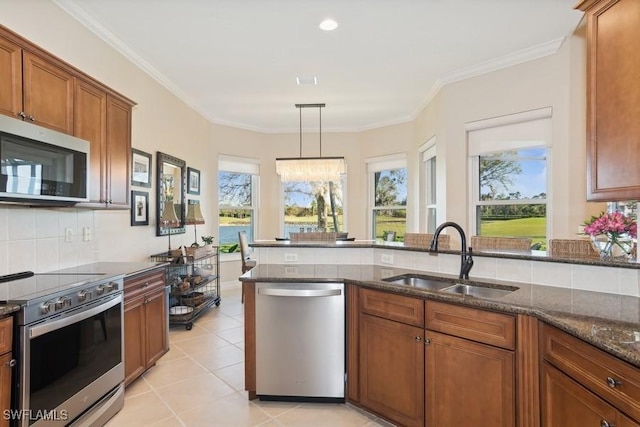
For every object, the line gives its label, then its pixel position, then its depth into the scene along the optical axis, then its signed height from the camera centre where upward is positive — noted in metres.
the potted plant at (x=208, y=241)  4.75 -0.36
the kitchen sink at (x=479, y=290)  2.10 -0.47
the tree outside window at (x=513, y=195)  3.59 +0.20
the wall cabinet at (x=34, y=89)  1.93 +0.74
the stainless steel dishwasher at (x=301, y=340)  2.42 -0.86
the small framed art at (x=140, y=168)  3.56 +0.48
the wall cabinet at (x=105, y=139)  2.54 +0.58
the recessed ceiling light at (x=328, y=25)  2.93 +1.58
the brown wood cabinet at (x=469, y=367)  1.70 -0.77
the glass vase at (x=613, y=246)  2.00 -0.18
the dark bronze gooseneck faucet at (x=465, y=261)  2.31 -0.30
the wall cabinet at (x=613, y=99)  1.53 +0.52
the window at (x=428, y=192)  5.06 +0.33
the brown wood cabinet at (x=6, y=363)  1.62 -0.68
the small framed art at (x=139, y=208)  3.58 +0.07
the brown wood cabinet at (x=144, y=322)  2.61 -0.86
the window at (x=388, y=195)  6.04 +0.33
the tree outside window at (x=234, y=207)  6.00 +0.12
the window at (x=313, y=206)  6.61 +0.15
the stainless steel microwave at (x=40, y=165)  1.87 +0.29
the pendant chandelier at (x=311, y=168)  4.89 +0.63
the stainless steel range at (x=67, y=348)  1.71 -0.74
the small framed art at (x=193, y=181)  4.95 +0.47
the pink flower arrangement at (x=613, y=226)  1.98 -0.07
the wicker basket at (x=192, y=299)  4.28 -1.02
